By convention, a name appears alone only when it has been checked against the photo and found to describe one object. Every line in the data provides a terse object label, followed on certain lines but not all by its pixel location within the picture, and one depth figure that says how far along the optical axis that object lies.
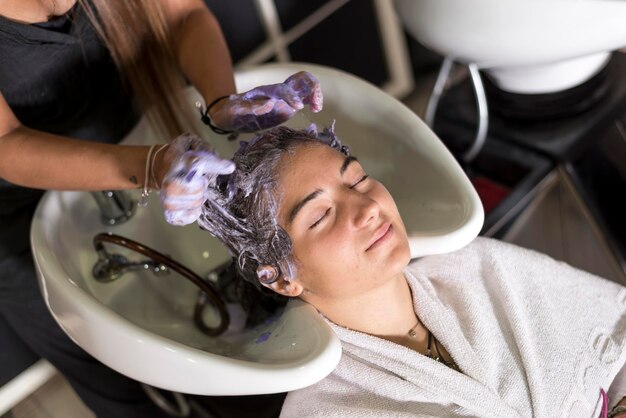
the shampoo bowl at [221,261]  1.01
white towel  1.11
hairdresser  1.06
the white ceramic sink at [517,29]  1.36
